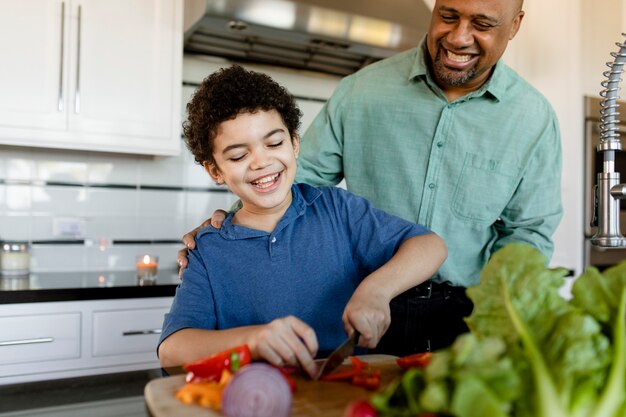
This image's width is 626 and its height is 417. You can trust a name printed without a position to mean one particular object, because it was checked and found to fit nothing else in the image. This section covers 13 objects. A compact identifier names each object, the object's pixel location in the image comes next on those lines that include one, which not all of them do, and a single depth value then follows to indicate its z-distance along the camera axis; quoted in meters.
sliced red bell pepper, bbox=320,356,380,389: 0.78
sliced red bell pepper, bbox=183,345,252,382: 0.74
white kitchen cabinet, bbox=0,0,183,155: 2.15
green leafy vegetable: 0.45
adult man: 1.31
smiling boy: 1.04
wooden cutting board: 0.67
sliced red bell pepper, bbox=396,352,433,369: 0.81
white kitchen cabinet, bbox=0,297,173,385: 1.93
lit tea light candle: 2.25
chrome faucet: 0.92
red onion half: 0.59
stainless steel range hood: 2.20
